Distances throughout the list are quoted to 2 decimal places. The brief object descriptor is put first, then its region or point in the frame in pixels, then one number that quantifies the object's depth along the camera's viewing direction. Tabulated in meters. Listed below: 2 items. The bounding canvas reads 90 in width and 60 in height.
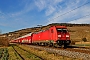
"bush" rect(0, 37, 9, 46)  63.64
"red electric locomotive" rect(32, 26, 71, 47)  28.48
